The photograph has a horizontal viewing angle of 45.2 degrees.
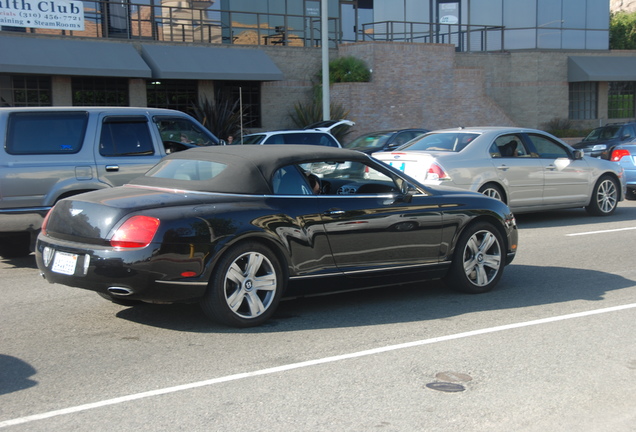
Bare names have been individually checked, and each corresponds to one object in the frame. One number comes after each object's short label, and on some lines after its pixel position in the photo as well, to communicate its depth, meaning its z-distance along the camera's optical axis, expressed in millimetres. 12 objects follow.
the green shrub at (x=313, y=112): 27516
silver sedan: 12281
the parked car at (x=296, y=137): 16766
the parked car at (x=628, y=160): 16672
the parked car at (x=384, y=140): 19578
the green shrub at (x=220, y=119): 24844
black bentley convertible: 6012
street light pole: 24062
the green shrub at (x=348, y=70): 29644
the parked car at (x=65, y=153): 9258
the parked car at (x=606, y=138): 26156
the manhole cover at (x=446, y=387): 4969
